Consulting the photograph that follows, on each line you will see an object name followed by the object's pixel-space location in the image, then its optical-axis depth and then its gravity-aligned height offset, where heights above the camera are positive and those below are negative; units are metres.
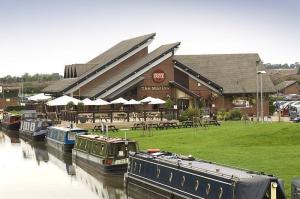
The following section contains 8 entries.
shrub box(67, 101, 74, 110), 55.91 +1.62
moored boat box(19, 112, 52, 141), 54.56 -0.74
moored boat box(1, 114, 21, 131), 69.79 -0.11
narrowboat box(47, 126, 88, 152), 41.97 -1.24
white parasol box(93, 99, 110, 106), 54.99 +1.78
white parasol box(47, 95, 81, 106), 55.98 +1.92
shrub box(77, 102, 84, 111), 55.09 +1.41
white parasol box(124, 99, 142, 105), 55.72 +1.78
